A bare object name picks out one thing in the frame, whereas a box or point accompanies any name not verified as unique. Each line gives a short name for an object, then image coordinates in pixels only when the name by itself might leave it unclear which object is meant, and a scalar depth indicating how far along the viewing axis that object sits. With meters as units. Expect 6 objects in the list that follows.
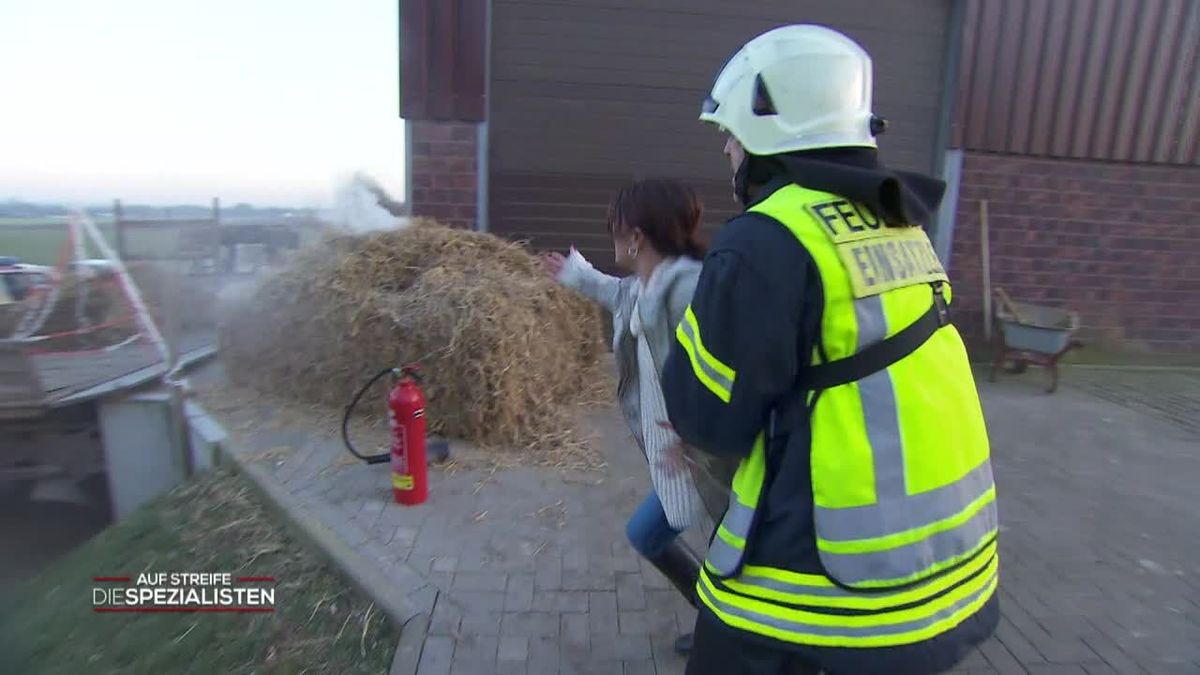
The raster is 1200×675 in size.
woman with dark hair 2.12
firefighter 1.36
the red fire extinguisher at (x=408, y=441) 3.79
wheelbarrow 6.84
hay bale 4.82
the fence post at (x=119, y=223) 10.17
